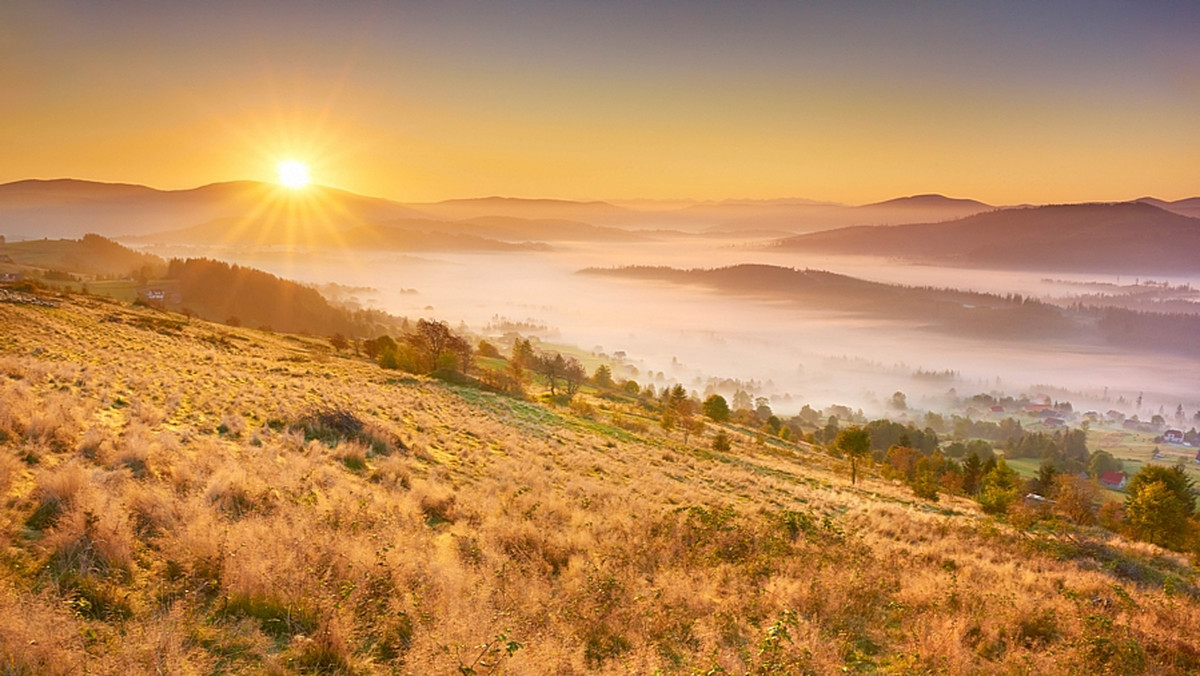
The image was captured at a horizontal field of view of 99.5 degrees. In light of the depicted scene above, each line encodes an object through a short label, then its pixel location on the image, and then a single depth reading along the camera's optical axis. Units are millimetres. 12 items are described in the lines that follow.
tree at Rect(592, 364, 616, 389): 128000
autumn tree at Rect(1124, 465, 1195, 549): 35844
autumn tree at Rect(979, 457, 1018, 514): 32531
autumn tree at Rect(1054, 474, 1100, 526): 38312
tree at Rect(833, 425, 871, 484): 39656
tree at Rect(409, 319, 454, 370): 59344
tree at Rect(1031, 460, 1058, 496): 65794
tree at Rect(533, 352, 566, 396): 80750
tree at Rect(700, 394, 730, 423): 80812
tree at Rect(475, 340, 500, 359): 125088
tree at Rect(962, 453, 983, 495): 60281
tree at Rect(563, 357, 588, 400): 82256
